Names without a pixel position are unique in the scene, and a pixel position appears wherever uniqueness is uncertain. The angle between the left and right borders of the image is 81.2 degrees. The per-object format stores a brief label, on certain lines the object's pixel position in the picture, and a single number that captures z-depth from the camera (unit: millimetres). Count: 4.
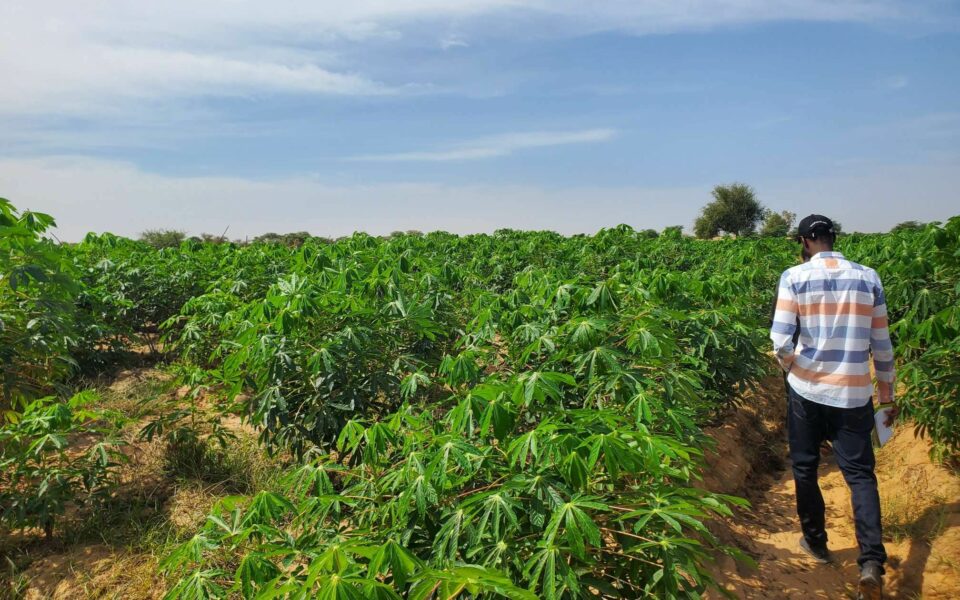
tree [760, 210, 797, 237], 40256
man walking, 2711
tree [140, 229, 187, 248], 22297
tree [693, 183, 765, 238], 44906
